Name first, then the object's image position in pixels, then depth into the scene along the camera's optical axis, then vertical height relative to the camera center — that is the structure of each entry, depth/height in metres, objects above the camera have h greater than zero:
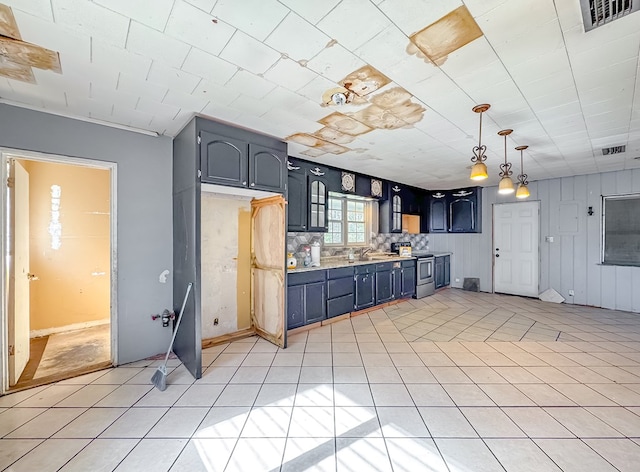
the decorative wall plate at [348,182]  4.80 +0.97
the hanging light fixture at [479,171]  2.75 +0.65
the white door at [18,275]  2.48 -0.37
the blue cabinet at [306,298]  3.71 -0.88
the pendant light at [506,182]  3.07 +0.61
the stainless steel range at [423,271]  5.87 -0.79
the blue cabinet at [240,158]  2.67 +0.84
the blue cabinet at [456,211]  6.48 +0.61
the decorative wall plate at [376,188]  5.41 +0.97
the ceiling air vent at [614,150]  3.67 +1.16
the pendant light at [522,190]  3.63 +0.60
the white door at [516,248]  5.86 -0.28
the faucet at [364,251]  5.54 -0.31
